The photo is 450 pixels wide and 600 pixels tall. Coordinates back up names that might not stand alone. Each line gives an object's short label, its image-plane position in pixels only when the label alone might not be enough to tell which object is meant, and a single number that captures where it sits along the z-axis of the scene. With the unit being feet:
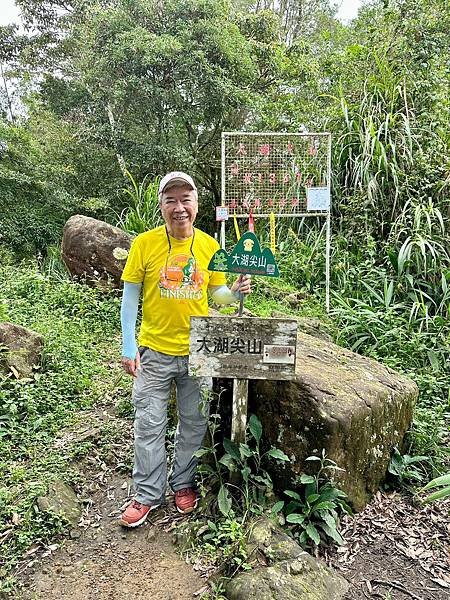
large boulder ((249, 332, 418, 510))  7.77
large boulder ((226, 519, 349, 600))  6.23
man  7.47
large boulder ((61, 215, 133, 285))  17.53
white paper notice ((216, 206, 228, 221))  16.01
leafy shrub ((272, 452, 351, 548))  7.45
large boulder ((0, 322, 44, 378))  11.41
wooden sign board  7.27
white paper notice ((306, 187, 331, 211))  16.57
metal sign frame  16.79
